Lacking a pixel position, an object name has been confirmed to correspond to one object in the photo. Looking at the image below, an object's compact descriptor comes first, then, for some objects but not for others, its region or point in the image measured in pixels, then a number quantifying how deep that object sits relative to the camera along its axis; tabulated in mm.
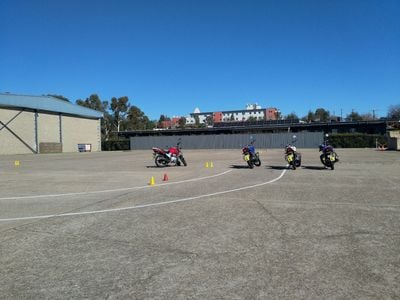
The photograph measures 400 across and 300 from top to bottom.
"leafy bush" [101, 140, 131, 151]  80938
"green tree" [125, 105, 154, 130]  118500
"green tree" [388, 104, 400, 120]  112688
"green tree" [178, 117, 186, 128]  162600
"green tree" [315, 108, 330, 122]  154325
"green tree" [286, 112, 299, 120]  146150
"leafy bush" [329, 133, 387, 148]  61184
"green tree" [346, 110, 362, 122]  124450
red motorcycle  22719
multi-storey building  179375
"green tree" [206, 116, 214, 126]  171525
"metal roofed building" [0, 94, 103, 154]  55562
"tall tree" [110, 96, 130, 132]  116950
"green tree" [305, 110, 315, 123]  149250
